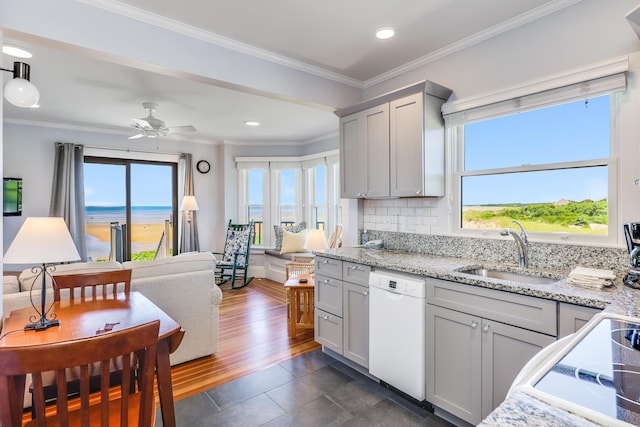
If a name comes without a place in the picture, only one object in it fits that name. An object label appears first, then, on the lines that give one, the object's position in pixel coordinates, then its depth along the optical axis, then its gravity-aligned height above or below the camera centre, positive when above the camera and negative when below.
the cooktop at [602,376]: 0.66 -0.39
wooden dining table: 1.51 -0.56
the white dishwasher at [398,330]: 2.15 -0.82
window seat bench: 5.64 -0.90
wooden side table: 3.38 -0.96
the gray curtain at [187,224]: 6.01 -0.21
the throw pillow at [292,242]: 5.74 -0.52
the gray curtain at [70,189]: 4.92 +0.36
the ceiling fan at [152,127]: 3.88 +1.05
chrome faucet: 2.15 -0.21
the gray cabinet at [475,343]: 1.70 -0.74
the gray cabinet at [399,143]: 2.60 +0.58
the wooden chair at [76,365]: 0.93 -0.45
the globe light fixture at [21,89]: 1.77 +0.67
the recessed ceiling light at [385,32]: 2.38 +1.33
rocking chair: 5.72 -0.70
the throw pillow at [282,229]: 5.97 -0.30
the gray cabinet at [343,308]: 2.58 -0.81
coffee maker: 1.62 -0.20
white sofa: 2.58 -0.66
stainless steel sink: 2.05 -0.43
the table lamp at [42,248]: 1.61 -0.17
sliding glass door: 5.44 +0.12
